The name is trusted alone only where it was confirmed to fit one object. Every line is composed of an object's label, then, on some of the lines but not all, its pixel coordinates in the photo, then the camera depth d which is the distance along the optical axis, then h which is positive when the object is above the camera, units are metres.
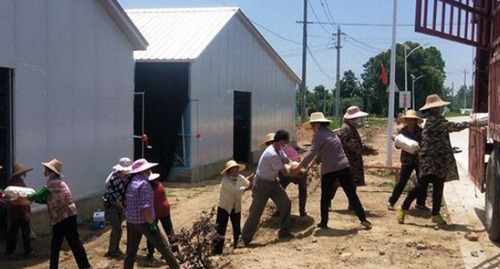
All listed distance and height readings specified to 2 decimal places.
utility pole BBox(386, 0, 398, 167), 15.82 +0.92
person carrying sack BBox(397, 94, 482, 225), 7.71 -0.67
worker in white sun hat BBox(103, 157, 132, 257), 7.32 -1.37
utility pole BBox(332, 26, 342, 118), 41.61 +2.21
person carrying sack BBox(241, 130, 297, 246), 7.58 -1.23
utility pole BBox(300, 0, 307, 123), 32.78 +2.78
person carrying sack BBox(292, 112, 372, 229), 7.66 -0.83
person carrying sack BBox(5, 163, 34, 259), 7.27 -1.63
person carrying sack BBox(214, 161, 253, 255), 7.47 -1.30
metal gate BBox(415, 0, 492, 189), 7.33 +1.04
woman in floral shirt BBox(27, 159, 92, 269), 6.39 -1.32
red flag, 24.61 +1.40
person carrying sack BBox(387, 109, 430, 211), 8.84 -0.52
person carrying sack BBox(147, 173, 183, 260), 7.20 -1.41
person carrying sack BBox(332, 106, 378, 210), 8.74 -0.60
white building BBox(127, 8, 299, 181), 14.84 +0.55
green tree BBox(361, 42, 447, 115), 71.12 +4.26
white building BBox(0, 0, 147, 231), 7.92 +0.24
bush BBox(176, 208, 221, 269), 6.15 -1.61
